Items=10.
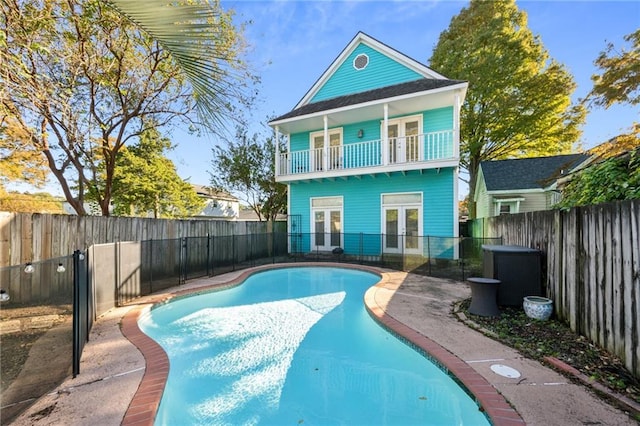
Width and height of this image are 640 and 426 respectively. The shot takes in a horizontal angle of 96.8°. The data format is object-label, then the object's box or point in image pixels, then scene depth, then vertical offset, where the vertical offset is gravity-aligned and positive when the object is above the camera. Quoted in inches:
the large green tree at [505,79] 624.4 +306.0
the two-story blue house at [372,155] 432.1 +107.7
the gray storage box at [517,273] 195.8 -38.6
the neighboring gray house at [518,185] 509.2 +60.7
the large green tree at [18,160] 288.2 +85.0
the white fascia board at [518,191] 503.1 +48.2
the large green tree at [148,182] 576.1 +81.7
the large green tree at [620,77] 256.5 +128.7
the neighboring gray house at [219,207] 1047.0 +50.3
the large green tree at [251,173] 684.1 +115.1
